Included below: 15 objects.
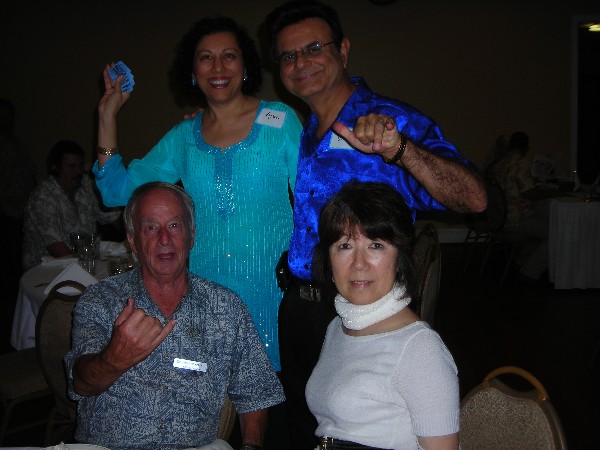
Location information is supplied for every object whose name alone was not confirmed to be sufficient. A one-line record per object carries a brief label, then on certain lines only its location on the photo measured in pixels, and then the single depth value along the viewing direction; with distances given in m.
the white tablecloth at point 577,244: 5.64
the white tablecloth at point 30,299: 3.02
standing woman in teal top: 2.08
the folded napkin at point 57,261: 3.49
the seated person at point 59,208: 4.00
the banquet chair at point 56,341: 2.52
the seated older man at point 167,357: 1.60
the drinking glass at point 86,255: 3.29
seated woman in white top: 1.23
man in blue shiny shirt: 1.69
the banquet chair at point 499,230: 5.99
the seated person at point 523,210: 6.17
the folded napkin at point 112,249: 3.64
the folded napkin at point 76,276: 2.88
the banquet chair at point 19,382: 2.81
